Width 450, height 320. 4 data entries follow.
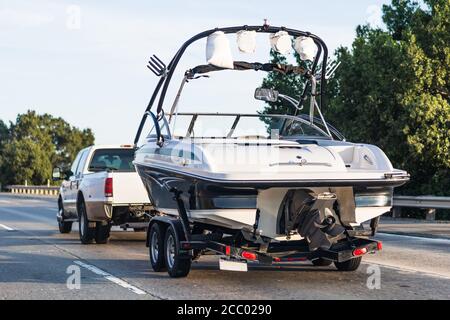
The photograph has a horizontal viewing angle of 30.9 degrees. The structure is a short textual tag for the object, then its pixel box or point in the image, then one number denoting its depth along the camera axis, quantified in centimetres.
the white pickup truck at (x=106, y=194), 1470
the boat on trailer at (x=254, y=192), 923
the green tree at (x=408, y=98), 2841
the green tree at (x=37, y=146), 10012
